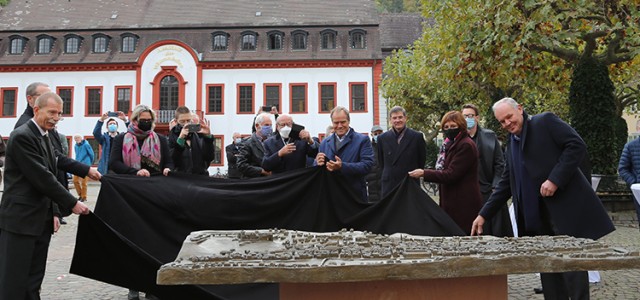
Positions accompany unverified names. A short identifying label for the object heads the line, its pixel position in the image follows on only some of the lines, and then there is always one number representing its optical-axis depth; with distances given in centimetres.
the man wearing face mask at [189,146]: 727
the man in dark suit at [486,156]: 703
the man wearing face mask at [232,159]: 955
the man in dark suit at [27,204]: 425
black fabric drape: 583
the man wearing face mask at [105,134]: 1091
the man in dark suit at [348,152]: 666
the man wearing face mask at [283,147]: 714
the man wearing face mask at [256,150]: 758
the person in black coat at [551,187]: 459
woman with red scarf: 636
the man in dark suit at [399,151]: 706
